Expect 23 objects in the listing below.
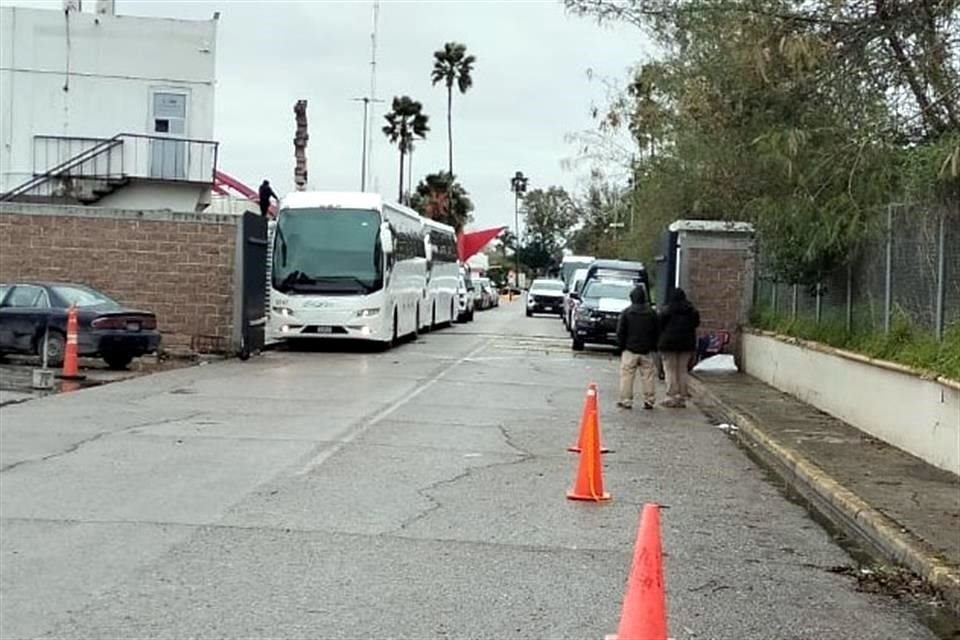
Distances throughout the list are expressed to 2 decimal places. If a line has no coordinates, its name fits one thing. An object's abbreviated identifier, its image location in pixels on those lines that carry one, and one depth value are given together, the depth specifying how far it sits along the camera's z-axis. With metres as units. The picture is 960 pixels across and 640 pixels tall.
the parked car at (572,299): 35.97
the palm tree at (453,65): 90.12
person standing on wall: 29.61
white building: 35.25
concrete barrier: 12.29
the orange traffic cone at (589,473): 10.91
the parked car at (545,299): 61.00
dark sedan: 21.58
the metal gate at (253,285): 27.02
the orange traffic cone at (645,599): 5.42
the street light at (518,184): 146.25
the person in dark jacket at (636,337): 18.44
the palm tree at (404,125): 87.06
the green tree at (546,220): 137.12
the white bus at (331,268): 28.61
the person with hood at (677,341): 19.12
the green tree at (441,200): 93.06
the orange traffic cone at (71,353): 19.95
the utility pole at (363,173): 63.00
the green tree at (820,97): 11.38
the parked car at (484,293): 68.45
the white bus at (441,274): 39.53
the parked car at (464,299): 50.30
